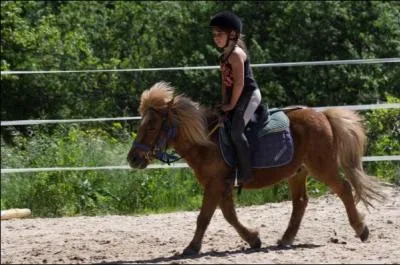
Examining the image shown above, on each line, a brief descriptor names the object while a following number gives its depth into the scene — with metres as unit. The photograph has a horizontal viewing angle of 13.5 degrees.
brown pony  12.73
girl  12.73
